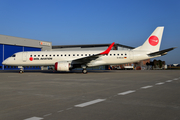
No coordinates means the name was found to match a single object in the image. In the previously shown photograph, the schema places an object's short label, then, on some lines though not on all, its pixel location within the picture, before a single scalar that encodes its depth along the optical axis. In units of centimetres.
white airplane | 2474
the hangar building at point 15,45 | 4472
